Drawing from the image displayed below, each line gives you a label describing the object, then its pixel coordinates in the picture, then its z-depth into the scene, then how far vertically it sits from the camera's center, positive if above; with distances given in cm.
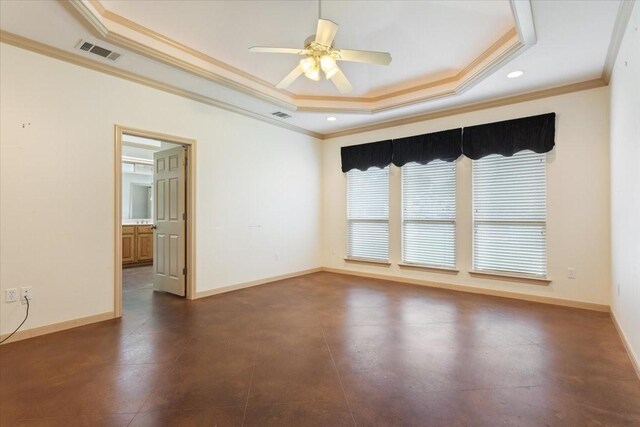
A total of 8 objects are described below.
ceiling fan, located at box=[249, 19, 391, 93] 247 +140
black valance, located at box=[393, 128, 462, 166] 469 +109
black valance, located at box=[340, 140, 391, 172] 540 +110
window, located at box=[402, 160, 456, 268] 481 +3
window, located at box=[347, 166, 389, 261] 553 +3
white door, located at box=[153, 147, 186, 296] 427 -7
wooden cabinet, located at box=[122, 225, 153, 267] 688 -66
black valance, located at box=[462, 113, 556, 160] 393 +107
